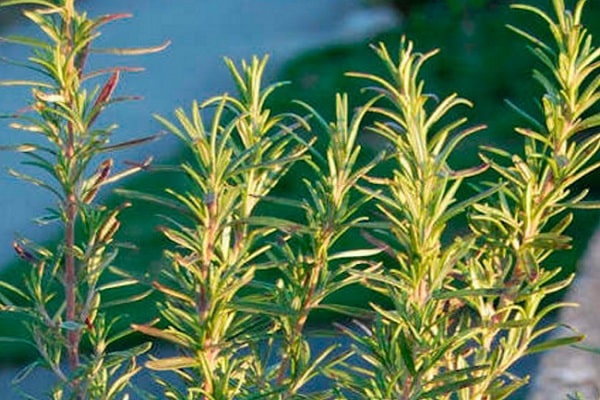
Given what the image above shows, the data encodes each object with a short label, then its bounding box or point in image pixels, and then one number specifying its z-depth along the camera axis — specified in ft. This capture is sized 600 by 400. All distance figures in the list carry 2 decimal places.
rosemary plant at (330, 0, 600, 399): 3.79
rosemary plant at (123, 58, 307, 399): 3.83
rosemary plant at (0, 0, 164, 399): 3.91
